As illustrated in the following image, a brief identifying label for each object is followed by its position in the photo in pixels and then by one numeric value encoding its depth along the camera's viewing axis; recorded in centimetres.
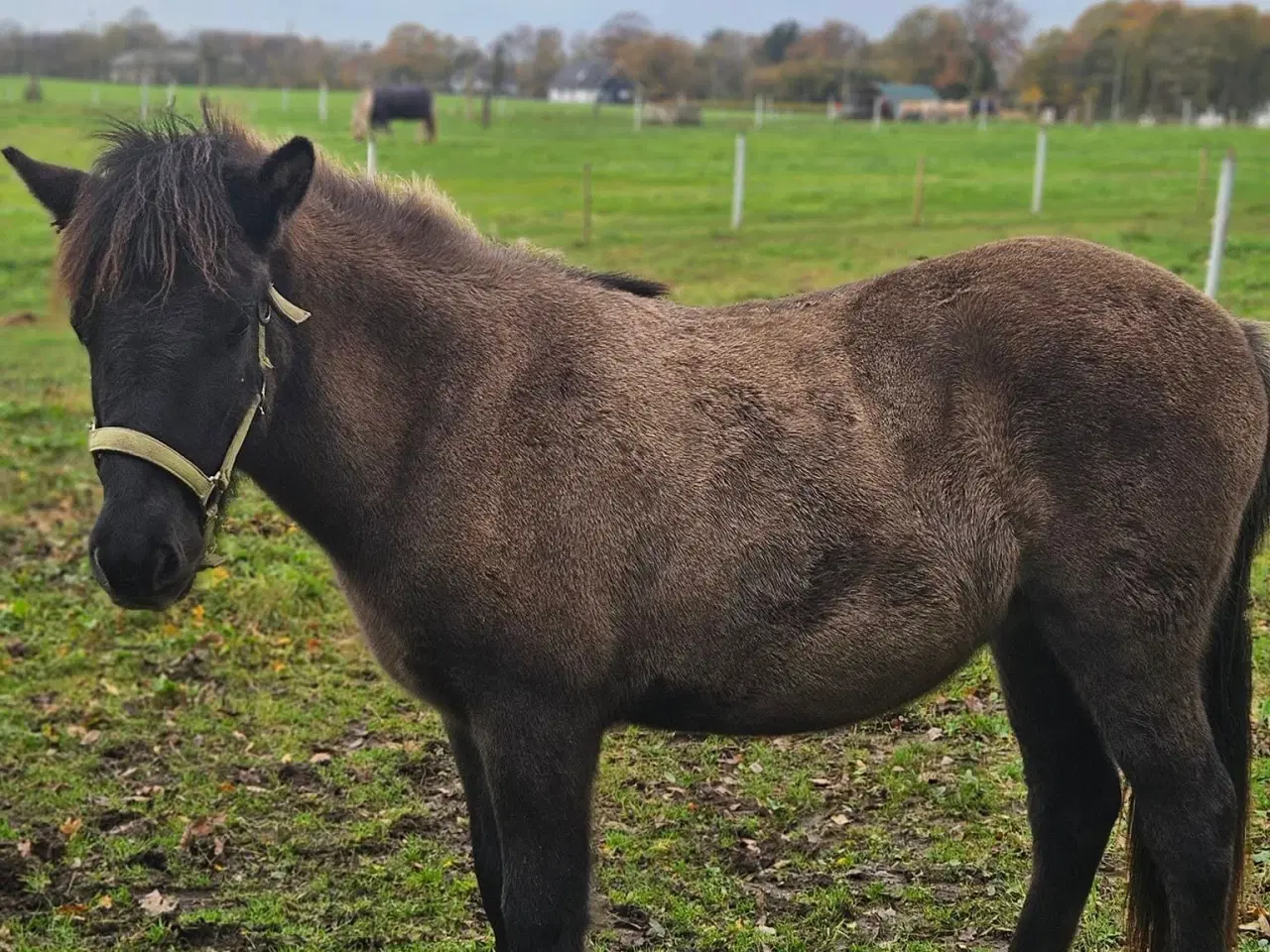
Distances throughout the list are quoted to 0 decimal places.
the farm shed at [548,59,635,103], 8544
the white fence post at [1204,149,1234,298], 921
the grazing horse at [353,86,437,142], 3641
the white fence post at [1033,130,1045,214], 2031
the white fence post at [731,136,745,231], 1978
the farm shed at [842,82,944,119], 6228
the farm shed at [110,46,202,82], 6150
